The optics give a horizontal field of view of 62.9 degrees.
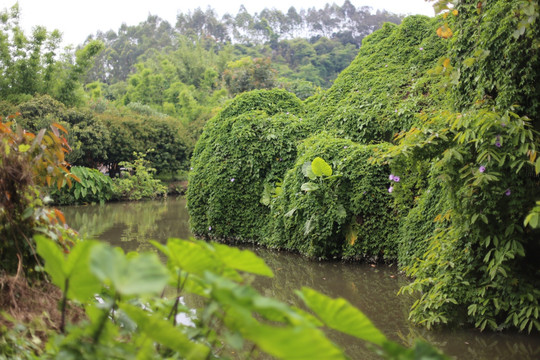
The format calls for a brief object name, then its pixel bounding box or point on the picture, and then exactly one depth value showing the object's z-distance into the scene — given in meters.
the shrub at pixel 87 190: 15.59
